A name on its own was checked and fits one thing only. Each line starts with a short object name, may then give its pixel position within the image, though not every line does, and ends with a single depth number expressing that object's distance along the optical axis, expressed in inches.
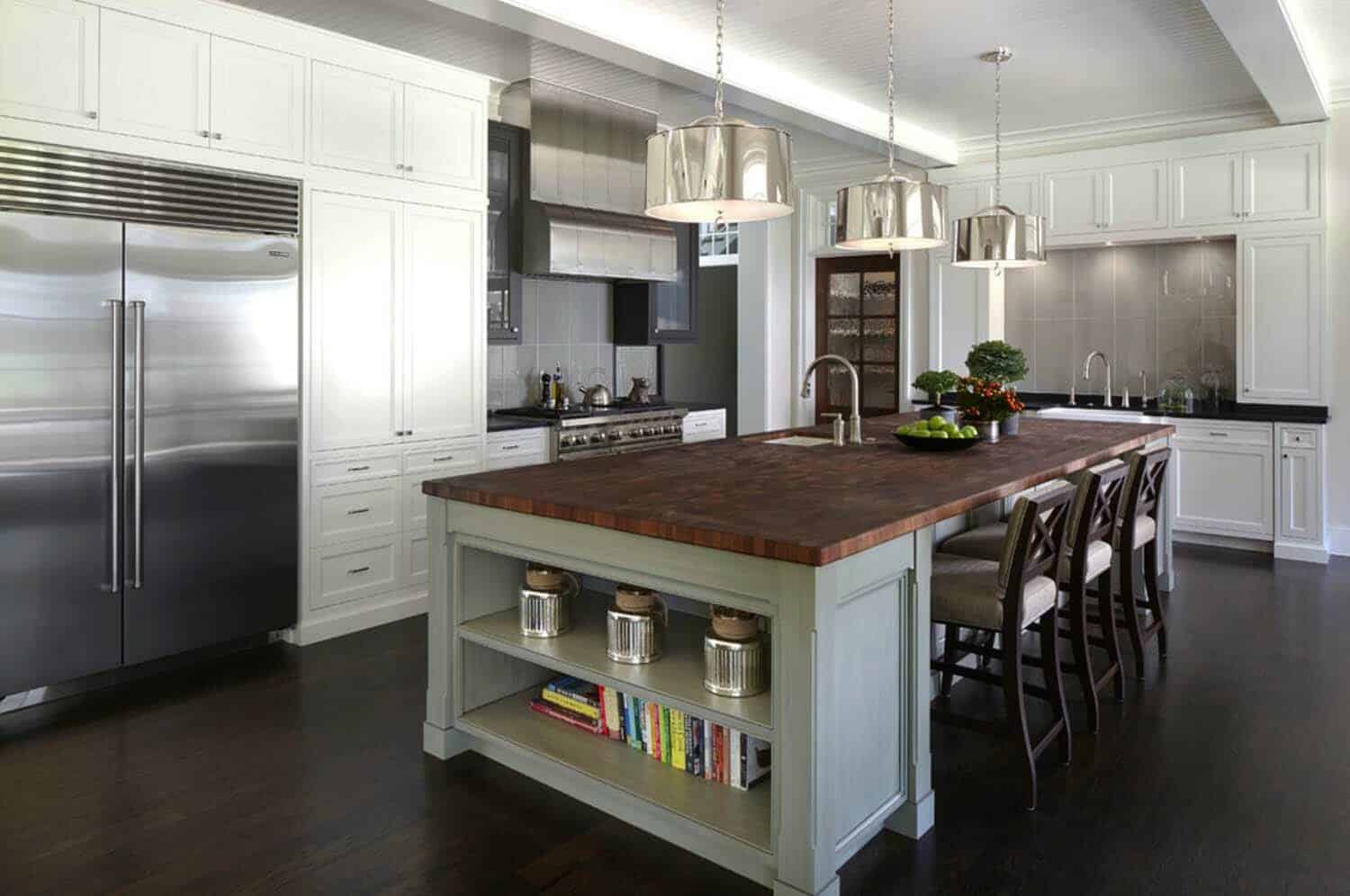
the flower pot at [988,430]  179.3
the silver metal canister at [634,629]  112.7
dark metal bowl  158.7
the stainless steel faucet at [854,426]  169.7
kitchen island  92.2
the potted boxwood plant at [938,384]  178.9
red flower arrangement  181.3
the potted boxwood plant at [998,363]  203.8
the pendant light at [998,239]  181.3
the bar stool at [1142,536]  157.2
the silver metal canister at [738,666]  102.7
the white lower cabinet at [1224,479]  248.2
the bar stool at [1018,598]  115.6
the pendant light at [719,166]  112.9
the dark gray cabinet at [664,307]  272.5
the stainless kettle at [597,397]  255.8
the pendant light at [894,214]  151.2
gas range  229.5
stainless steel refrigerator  138.2
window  389.1
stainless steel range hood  227.1
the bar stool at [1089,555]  135.4
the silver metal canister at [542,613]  122.1
